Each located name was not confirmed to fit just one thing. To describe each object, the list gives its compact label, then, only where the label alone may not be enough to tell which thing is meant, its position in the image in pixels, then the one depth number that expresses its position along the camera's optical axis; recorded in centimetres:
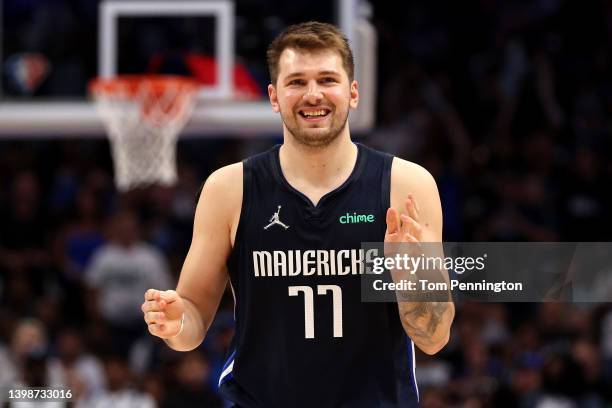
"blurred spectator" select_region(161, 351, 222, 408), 1875
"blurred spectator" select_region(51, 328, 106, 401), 1995
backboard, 1830
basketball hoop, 1778
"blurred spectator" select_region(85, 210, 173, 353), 2186
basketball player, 871
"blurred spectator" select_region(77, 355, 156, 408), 1870
